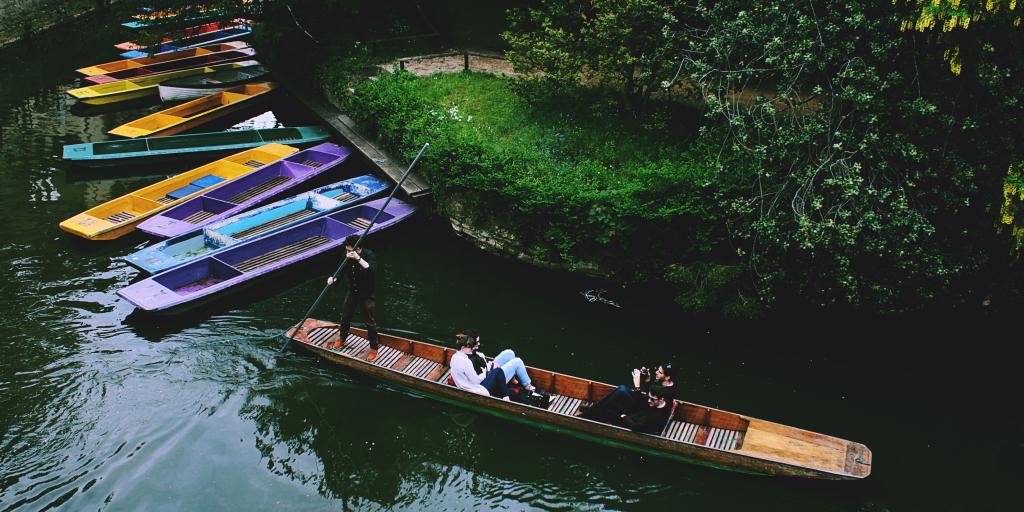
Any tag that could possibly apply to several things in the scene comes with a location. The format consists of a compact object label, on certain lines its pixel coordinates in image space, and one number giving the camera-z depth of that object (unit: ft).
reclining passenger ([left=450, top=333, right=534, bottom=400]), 30.78
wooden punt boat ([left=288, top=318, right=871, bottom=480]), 27.50
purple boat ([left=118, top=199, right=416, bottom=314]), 35.42
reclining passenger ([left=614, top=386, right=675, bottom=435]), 28.60
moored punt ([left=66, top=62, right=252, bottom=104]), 63.16
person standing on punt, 33.19
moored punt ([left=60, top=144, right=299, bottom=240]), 42.32
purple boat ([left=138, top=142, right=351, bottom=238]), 43.21
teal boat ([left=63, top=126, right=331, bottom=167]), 52.01
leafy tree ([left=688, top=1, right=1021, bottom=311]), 32.46
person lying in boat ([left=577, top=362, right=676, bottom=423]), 28.68
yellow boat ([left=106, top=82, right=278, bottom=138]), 56.80
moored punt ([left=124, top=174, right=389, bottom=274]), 39.09
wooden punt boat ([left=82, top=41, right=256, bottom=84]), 67.15
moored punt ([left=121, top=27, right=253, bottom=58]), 74.43
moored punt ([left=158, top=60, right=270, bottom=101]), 64.34
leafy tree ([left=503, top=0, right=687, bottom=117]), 43.57
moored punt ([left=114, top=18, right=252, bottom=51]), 65.51
